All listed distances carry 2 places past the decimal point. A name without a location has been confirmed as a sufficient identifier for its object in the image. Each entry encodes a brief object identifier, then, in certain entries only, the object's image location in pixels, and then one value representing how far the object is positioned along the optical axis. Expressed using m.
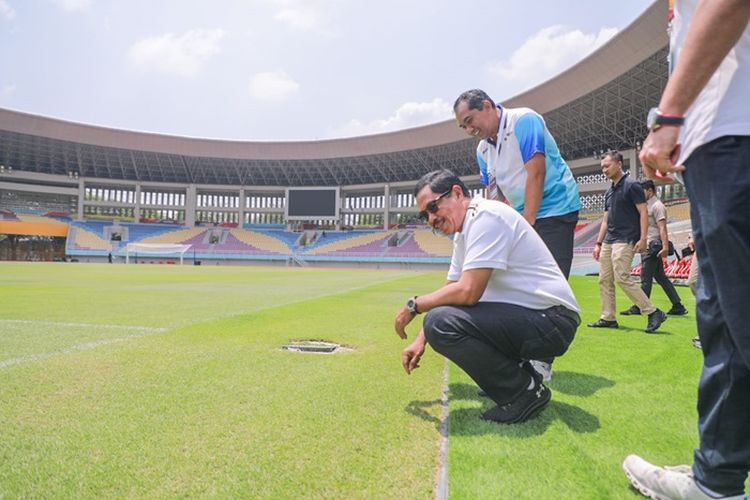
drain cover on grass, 4.16
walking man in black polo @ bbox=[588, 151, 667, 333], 5.34
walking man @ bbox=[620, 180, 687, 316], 6.69
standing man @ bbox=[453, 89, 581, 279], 3.19
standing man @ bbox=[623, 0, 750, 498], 1.27
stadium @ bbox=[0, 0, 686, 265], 45.69
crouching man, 2.31
